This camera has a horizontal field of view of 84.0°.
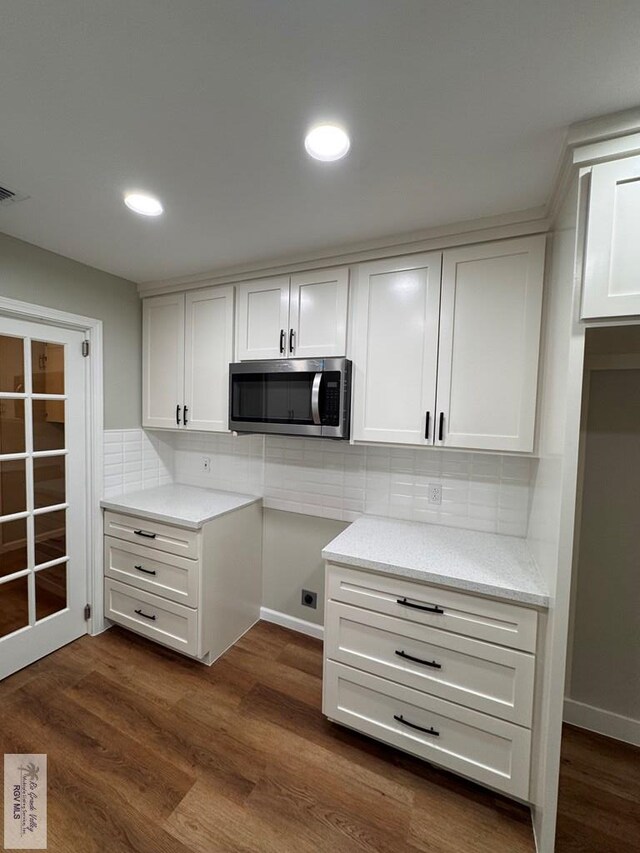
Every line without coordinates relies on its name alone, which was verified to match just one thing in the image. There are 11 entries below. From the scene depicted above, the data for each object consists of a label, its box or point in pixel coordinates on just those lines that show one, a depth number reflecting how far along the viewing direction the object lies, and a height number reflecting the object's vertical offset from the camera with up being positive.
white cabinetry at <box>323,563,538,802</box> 1.35 -1.08
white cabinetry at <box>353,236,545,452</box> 1.58 +0.33
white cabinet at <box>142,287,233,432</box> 2.33 +0.33
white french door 1.99 -0.54
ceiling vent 1.50 +0.88
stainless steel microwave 1.87 +0.07
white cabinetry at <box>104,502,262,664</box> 2.07 -1.09
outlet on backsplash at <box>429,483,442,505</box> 2.05 -0.46
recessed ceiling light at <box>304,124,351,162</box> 1.13 +0.89
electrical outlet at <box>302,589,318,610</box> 2.46 -1.31
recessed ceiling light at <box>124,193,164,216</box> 1.53 +0.89
